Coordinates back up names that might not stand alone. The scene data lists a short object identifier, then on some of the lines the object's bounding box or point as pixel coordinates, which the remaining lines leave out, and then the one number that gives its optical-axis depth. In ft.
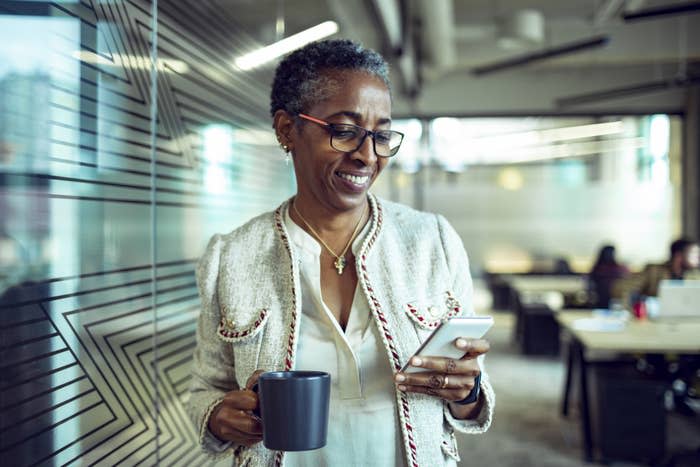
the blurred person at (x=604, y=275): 24.18
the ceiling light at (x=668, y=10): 15.64
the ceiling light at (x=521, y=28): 23.72
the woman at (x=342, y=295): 4.13
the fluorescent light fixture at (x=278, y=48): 9.94
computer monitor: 16.06
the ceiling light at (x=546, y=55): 21.01
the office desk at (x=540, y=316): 26.63
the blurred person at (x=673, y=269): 19.99
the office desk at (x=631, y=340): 13.73
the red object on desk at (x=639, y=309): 16.65
